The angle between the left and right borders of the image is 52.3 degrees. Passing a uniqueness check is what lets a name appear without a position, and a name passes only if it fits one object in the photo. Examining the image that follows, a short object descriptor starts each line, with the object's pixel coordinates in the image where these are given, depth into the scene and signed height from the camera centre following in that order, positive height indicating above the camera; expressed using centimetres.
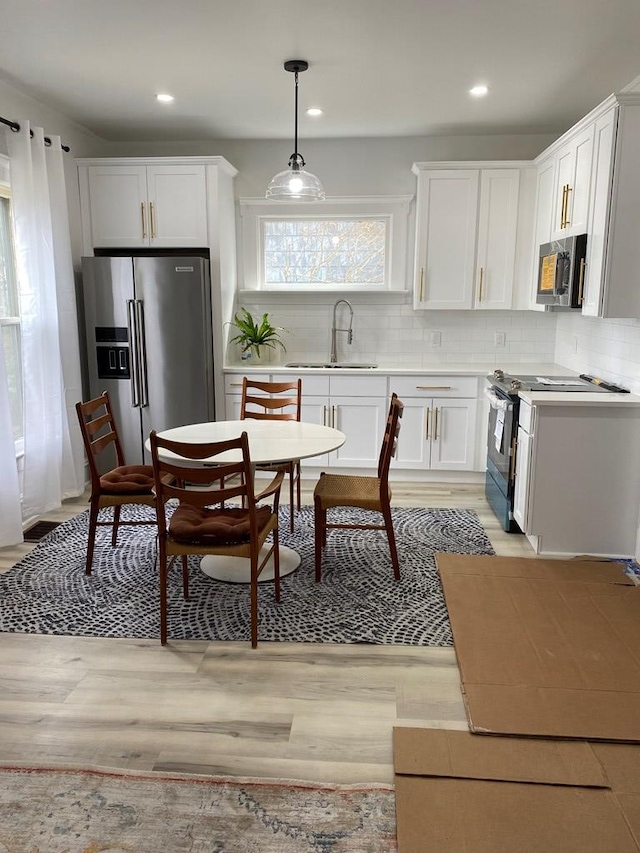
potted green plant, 514 -23
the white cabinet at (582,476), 352 -91
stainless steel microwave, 371 +22
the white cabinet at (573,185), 369 +73
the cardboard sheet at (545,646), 227 -138
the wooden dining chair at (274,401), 406 -59
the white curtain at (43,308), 404 -3
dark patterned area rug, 289 -139
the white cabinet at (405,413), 491 -79
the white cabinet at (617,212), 327 +49
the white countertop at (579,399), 346 -48
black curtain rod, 377 +104
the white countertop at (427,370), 487 -47
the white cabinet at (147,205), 483 +73
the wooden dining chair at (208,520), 262 -92
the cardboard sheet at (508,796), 177 -142
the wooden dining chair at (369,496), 325 -94
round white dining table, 309 -67
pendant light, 348 +65
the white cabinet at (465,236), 488 +54
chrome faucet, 539 -35
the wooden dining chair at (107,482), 333 -92
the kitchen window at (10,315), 412 -7
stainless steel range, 390 -68
